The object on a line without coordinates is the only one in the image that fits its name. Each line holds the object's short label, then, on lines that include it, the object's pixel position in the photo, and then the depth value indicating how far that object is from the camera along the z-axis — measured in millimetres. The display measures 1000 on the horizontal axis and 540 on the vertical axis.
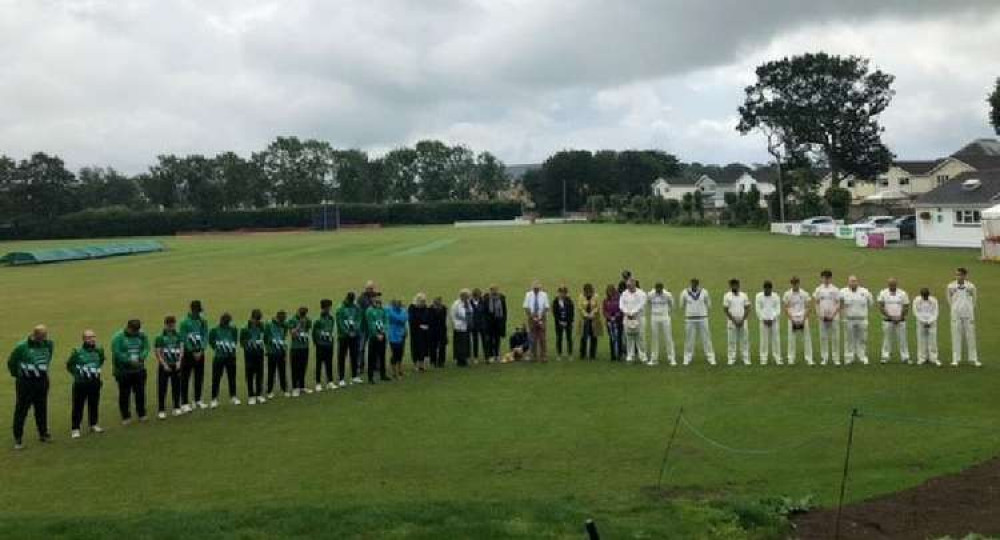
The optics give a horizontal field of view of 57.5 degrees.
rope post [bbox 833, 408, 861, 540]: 8586
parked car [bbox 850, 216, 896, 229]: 59719
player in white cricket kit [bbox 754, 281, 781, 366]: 18625
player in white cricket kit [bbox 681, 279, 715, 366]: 18828
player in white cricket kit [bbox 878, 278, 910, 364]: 18156
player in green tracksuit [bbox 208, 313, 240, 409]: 16562
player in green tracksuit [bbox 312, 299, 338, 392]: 17656
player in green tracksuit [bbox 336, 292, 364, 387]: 18125
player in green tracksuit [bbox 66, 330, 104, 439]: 14508
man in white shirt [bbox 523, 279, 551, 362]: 19891
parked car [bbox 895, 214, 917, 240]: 59219
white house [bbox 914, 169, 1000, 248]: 50125
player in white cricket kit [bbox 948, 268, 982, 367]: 17828
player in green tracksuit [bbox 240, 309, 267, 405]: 16703
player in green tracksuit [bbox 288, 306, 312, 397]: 17328
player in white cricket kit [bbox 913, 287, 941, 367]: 17891
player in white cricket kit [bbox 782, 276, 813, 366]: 18516
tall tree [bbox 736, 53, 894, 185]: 96062
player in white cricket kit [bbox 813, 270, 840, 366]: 18312
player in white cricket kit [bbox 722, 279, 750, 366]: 18547
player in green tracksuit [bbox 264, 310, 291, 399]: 17109
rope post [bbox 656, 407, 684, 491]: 10848
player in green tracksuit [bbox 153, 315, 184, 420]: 15742
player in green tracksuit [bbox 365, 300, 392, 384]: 18312
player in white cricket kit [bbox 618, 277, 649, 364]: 19266
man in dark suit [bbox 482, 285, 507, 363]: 20234
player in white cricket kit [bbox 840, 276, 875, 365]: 18169
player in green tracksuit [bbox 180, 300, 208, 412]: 16266
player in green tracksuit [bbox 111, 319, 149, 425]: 15156
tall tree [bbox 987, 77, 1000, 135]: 66812
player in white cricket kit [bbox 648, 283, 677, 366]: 19266
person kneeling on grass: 20594
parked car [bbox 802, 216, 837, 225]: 70550
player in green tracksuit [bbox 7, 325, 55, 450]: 14062
